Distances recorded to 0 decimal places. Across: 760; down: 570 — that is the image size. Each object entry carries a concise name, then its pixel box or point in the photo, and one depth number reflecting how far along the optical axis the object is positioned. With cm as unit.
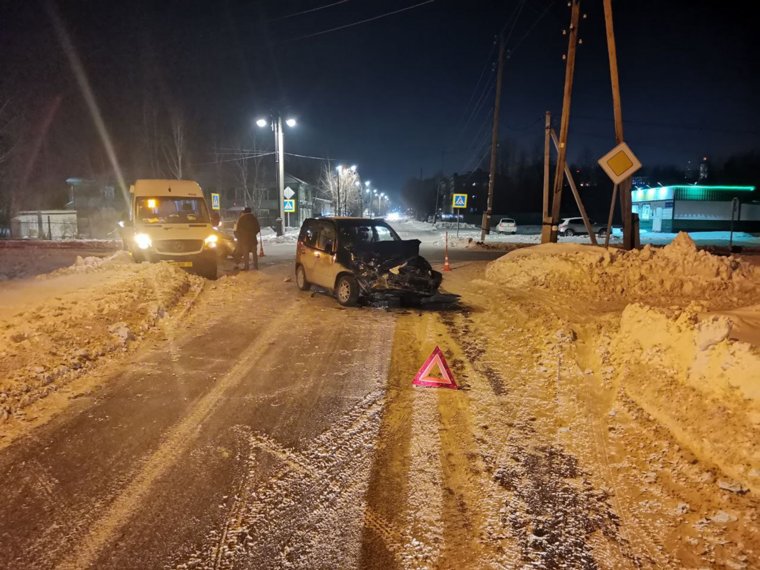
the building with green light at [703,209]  4366
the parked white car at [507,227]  4956
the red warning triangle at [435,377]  619
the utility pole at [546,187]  1786
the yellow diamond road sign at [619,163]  1138
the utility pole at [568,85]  1593
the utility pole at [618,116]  1402
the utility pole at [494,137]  3041
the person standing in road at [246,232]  1620
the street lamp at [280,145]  3378
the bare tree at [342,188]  7151
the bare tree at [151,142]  4591
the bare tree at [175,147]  4309
